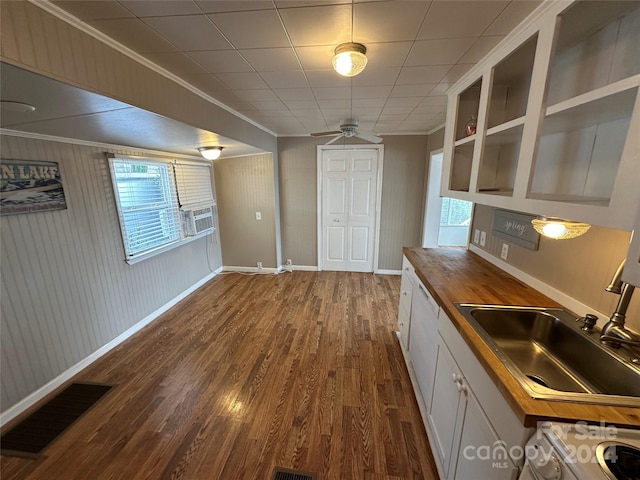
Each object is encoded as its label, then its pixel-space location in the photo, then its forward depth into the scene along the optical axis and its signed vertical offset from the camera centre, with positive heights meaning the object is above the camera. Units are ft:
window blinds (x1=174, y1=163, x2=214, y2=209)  11.82 +0.20
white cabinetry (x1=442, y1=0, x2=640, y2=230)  3.04 +1.05
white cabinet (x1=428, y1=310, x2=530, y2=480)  2.91 -3.19
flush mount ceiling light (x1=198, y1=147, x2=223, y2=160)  10.54 +1.50
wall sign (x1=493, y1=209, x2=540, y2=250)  5.68 -1.02
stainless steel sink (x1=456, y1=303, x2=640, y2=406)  3.08 -2.49
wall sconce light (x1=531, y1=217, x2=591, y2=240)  3.95 -0.65
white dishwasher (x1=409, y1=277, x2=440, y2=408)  5.51 -3.57
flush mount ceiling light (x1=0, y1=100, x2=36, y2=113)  4.23 +1.42
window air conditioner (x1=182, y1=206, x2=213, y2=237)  12.30 -1.64
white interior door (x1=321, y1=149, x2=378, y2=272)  14.43 -1.27
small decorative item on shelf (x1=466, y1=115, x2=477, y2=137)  6.21 +1.48
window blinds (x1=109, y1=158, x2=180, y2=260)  9.00 -0.59
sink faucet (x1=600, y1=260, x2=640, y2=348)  3.40 -1.85
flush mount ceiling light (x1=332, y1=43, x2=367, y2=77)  4.91 +2.46
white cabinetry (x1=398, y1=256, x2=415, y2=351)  7.66 -3.64
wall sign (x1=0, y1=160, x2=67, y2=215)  5.93 +0.05
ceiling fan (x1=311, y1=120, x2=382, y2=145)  9.65 +2.14
